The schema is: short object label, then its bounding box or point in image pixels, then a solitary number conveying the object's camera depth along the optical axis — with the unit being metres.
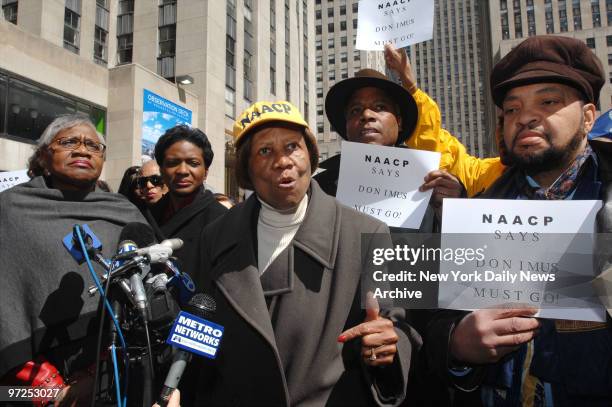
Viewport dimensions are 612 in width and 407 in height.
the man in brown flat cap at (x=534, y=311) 1.46
